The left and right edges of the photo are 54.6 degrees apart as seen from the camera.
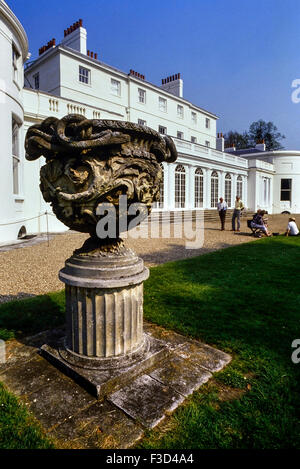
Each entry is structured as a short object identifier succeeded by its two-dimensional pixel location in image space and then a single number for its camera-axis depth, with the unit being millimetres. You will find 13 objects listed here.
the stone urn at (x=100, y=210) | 2189
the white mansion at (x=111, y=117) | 9719
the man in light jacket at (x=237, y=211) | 13205
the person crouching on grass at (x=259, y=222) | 12508
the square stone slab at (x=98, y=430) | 1744
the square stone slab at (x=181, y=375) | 2271
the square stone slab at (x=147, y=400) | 1944
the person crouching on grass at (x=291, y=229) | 12320
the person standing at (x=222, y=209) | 13852
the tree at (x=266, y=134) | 52594
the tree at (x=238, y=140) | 55531
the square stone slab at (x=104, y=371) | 2156
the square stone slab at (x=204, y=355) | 2590
